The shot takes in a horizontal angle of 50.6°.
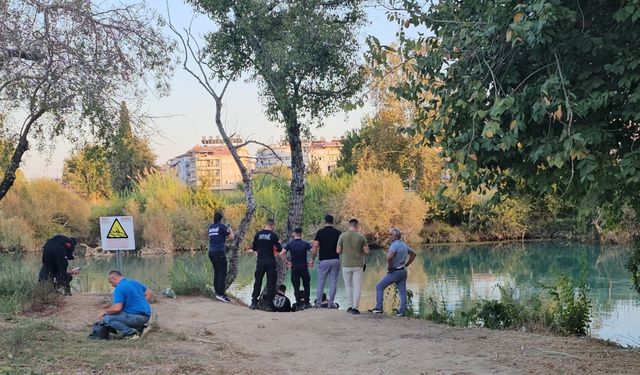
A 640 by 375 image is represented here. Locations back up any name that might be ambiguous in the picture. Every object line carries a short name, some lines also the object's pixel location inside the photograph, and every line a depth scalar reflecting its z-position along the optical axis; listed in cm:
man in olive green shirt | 1173
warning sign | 1242
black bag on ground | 867
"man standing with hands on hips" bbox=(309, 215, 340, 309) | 1219
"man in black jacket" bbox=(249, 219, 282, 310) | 1241
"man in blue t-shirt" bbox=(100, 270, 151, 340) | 883
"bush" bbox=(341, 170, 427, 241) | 3922
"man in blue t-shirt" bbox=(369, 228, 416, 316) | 1152
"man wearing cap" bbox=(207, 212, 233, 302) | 1301
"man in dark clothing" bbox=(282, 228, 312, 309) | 1233
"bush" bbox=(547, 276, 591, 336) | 1092
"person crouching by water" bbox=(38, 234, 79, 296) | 1230
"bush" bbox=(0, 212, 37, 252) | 3597
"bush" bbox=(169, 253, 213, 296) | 1353
